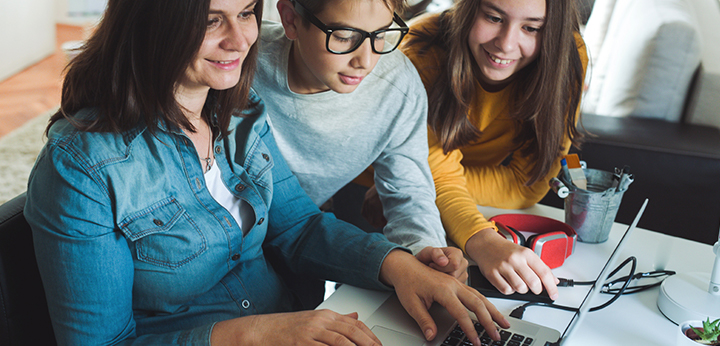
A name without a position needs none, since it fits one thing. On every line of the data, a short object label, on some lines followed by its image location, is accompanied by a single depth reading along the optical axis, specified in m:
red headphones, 1.01
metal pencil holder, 1.09
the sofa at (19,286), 0.77
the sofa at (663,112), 1.80
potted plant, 0.76
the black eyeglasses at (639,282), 0.96
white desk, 0.85
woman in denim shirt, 0.76
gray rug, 2.77
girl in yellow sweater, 1.21
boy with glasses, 1.06
